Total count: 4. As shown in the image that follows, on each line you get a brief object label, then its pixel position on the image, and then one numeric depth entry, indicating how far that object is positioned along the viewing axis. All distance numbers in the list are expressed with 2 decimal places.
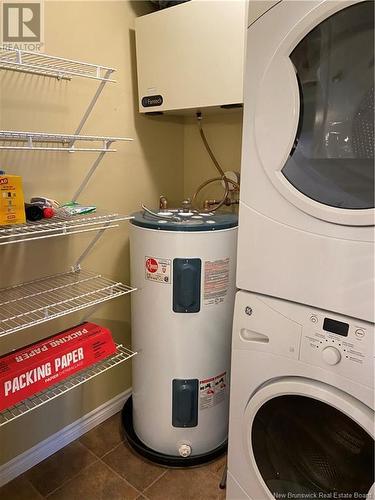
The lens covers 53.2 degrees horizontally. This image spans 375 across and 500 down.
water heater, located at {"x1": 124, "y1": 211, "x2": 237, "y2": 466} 1.33
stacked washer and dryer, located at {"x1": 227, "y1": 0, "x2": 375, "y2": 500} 0.86
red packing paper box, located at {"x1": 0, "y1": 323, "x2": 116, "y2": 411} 1.13
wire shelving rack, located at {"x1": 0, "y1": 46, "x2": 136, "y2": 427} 1.16
